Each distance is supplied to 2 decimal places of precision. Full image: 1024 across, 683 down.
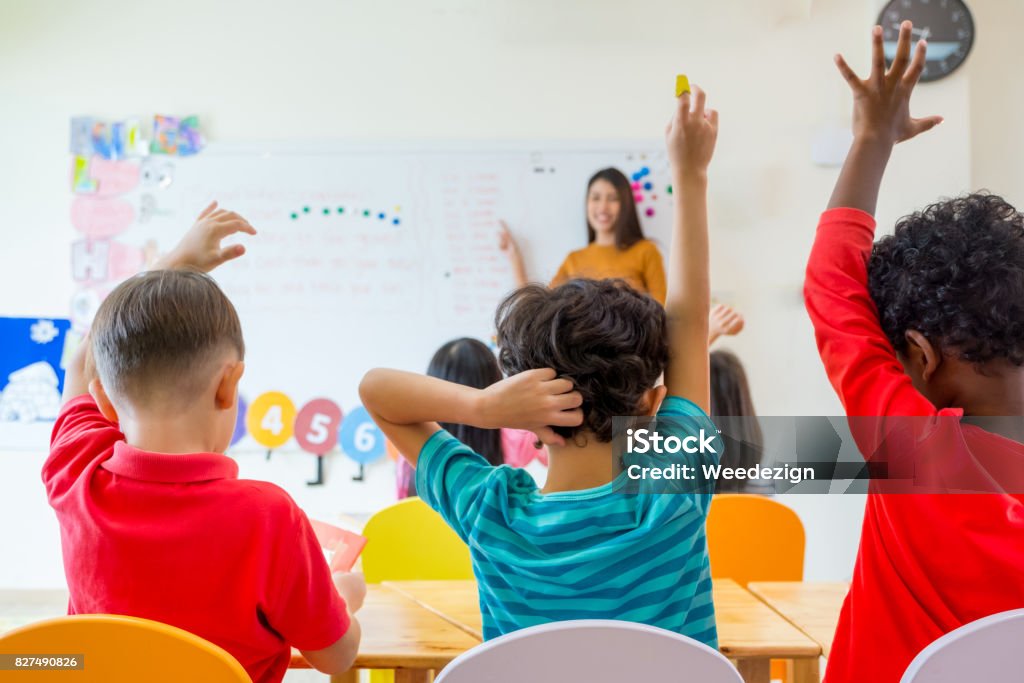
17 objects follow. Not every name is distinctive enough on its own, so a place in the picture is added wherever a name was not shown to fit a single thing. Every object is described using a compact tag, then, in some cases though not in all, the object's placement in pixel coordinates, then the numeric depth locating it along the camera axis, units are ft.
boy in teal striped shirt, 3.10
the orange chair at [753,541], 6.43
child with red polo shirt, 3.14
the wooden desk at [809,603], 4.35
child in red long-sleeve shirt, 2.98
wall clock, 9.91
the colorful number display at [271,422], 10.39
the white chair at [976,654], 2.64
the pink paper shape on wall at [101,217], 10.49
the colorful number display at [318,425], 10.39
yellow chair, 6.30
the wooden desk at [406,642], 3.95
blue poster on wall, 10.56
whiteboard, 10.36
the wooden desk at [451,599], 4.45
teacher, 10.18
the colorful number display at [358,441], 10.37
